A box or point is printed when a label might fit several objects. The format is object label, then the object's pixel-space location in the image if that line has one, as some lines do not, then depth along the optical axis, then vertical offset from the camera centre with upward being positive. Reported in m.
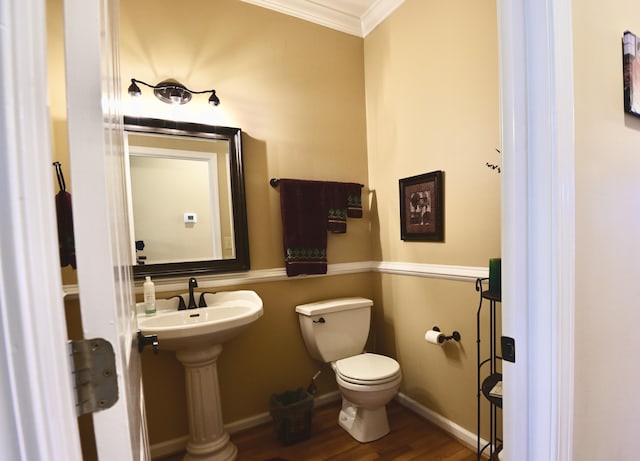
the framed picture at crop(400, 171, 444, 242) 1.88 +0.03
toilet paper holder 1.78 -0.74
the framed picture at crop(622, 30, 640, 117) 0.89 +0.39
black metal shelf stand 1.38 -0.79
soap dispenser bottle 1.64 -0.39
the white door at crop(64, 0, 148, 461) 0.39 +0.04
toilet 1.77 -0.93
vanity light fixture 1.69 +0.76
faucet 1.79 -0.43
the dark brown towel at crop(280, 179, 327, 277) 2.11 -0.05
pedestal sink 1.59 -0.84
